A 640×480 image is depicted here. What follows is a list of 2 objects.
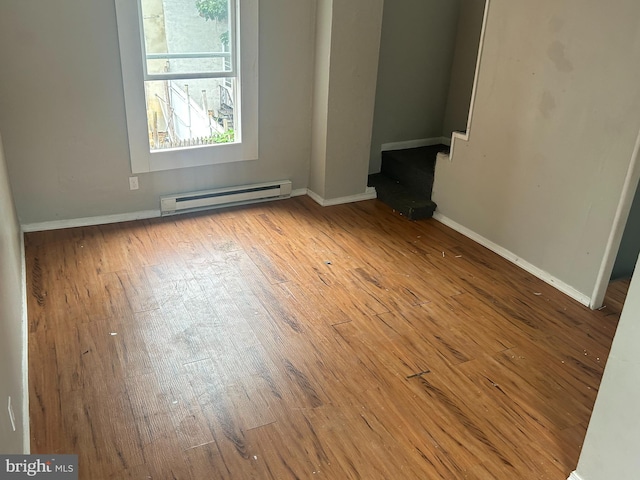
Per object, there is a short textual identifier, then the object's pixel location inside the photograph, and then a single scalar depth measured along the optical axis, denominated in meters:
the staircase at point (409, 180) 4.28
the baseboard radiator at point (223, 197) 4.10
